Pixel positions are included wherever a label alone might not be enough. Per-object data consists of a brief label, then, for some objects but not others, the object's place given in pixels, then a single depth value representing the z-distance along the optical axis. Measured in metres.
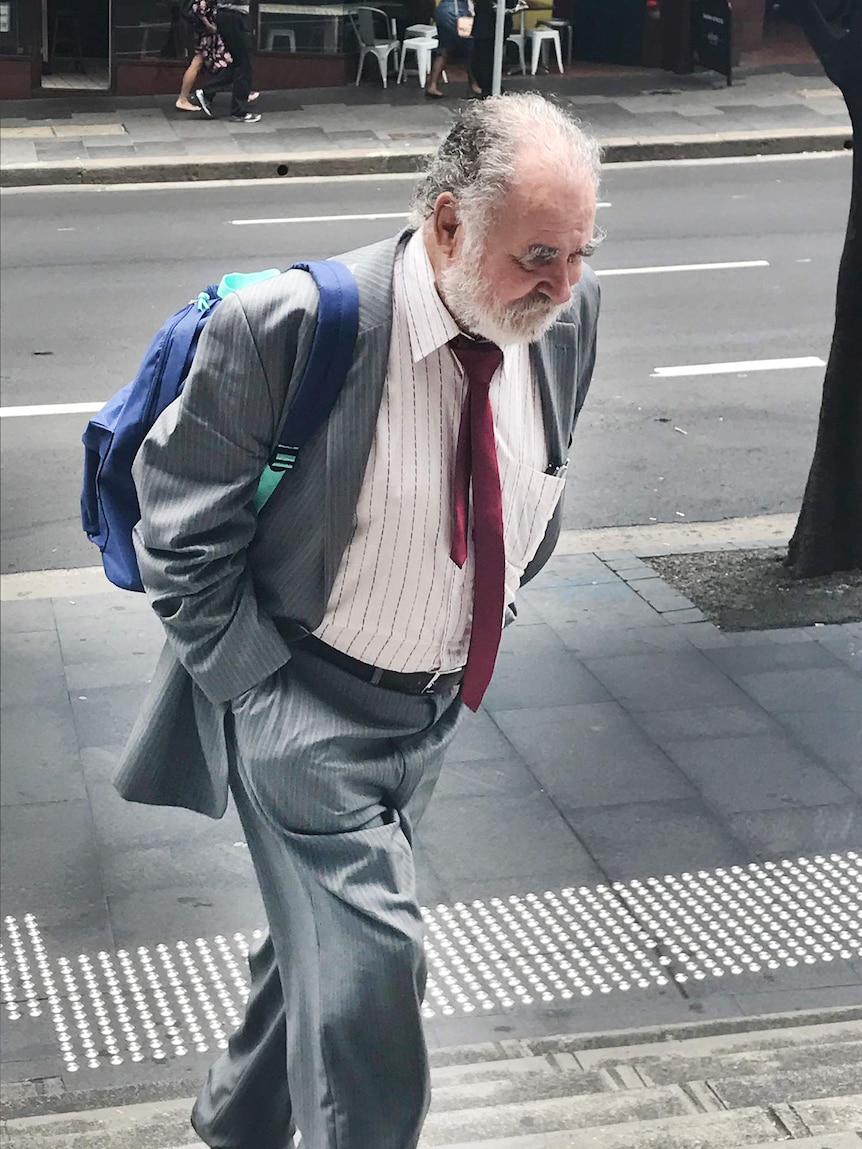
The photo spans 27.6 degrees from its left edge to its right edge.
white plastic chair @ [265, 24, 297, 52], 17.59
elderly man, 2.78
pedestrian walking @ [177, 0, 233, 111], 16.97
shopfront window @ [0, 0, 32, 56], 15.68
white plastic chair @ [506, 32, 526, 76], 20.92
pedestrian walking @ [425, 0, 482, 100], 19.17
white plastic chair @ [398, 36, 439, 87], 19.34
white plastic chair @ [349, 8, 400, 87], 18.86
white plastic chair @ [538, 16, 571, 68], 21.96
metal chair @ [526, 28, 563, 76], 21.27
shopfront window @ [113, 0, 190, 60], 16.69
